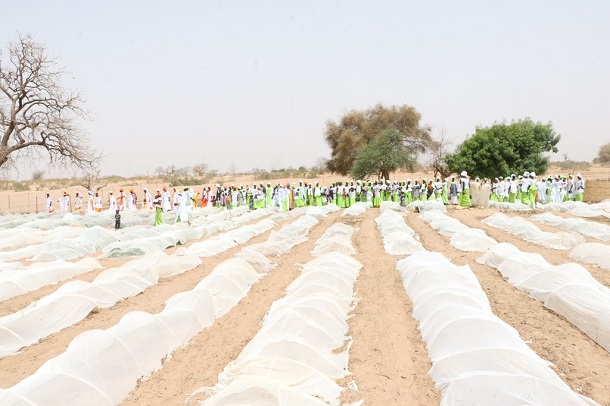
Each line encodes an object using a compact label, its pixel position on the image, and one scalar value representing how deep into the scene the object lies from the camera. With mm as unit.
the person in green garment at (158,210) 18328
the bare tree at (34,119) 22500
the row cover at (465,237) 12188
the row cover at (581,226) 13172
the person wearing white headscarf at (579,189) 23703
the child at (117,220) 18859
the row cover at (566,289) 6047
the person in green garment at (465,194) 21281
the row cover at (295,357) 4156
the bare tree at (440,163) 36656
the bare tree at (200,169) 66500
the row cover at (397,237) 12102
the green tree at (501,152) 29953
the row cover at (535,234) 12070
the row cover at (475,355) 4035
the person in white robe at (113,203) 25670
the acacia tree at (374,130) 41844
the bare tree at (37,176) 64575
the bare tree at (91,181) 27656
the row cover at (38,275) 9344
